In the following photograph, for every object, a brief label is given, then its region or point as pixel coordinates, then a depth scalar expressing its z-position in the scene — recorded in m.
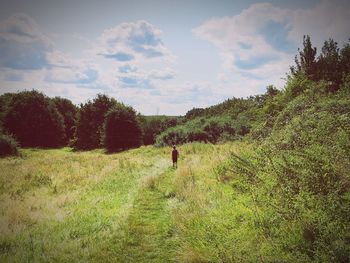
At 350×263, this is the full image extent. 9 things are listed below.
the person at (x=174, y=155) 19.78
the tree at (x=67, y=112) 68.94
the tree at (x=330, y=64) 26.53
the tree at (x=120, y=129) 46.03
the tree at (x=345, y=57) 27.53
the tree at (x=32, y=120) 54.41
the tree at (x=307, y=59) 28.30
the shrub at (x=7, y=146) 34.94
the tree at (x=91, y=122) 53.47
